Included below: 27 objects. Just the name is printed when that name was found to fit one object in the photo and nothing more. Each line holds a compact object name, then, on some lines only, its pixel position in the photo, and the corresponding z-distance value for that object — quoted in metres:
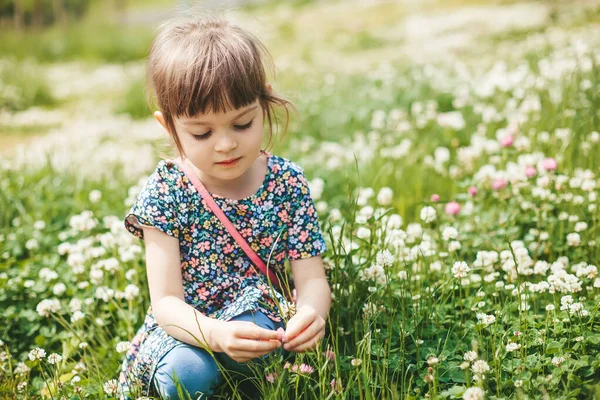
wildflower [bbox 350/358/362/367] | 1.91
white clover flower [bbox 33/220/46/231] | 3.46
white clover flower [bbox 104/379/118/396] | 2.13
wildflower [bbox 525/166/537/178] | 3.06
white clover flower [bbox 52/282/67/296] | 2.78
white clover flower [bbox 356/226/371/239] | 2.63
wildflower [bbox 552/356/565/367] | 1.87
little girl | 2.05
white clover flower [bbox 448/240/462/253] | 2.66
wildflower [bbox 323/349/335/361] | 2.06
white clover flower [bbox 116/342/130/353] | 2.22
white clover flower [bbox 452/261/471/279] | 2.16
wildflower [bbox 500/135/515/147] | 3.43
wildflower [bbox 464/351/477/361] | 1.80
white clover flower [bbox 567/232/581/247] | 2.72
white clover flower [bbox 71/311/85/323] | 2.49
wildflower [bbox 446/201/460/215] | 3.04
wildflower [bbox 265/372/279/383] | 1.99
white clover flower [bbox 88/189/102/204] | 3.58
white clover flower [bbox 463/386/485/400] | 1.68
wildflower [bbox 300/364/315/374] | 2.00
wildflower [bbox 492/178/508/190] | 3.13
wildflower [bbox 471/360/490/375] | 1.78
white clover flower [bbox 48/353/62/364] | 2.13
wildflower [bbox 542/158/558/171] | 3.05
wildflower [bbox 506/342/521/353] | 1.93
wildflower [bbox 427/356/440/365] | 1.81
